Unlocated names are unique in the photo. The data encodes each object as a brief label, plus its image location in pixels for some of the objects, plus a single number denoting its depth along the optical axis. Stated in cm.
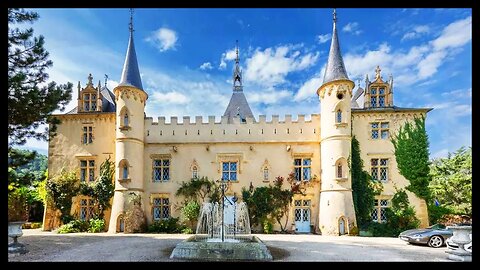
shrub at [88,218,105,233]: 1677
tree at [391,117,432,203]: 1675
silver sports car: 1164
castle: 1669
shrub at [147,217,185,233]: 1669
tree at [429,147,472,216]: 1744
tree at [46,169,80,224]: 1748
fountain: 855
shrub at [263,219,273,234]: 1683
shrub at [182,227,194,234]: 1654
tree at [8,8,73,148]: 999
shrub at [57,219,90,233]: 1644
